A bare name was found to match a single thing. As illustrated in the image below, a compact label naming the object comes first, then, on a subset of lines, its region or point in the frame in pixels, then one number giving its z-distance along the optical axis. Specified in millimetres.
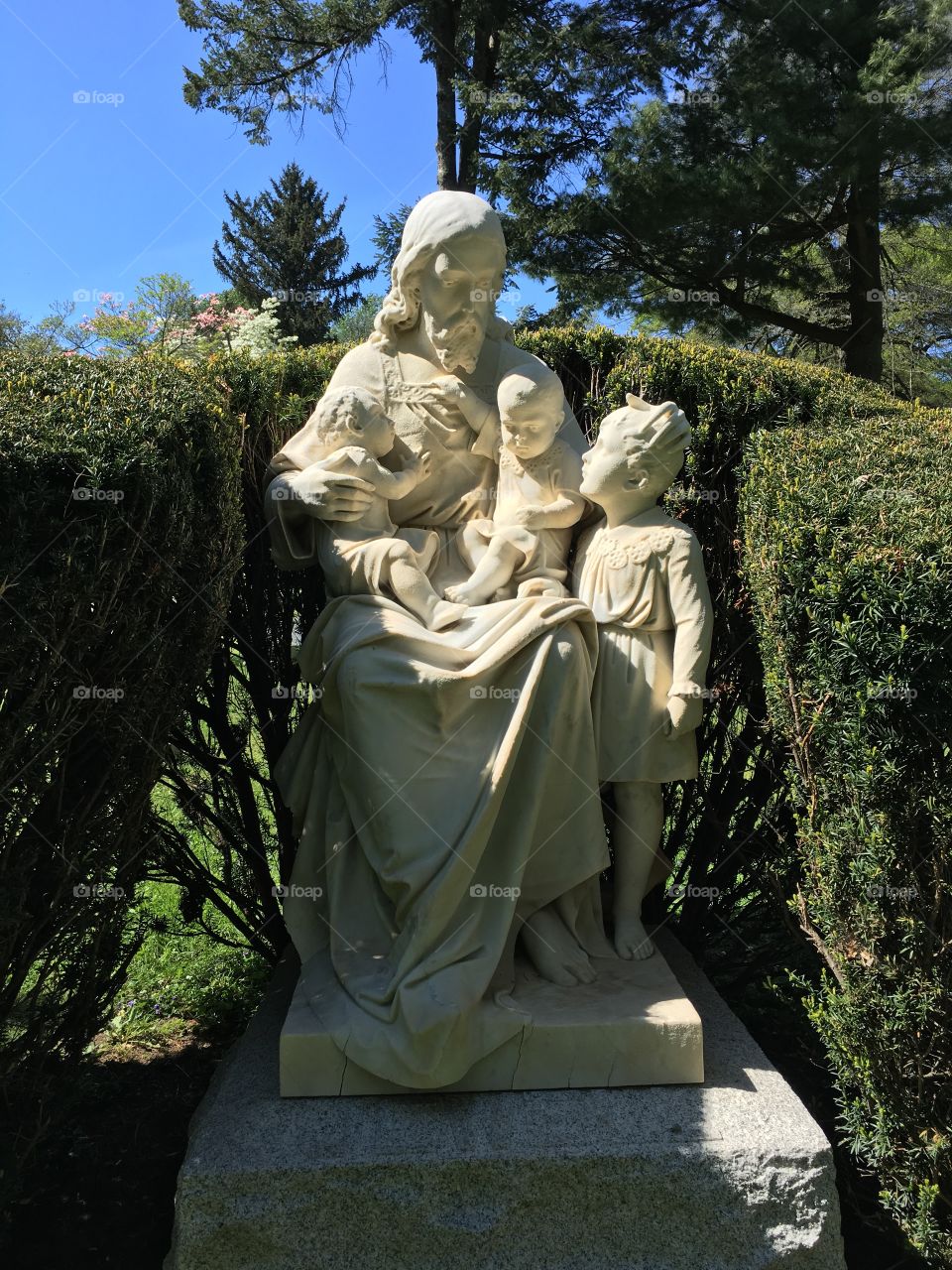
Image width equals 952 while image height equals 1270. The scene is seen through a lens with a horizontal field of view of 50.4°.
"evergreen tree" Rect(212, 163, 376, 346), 23500
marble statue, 2586
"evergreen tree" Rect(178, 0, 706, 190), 11445
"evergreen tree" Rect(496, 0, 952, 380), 9484
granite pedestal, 2299
